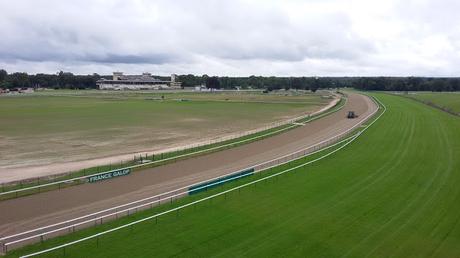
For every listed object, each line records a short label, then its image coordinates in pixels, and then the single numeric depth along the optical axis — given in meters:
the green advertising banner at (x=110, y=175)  30.06
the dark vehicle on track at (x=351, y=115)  74.76
